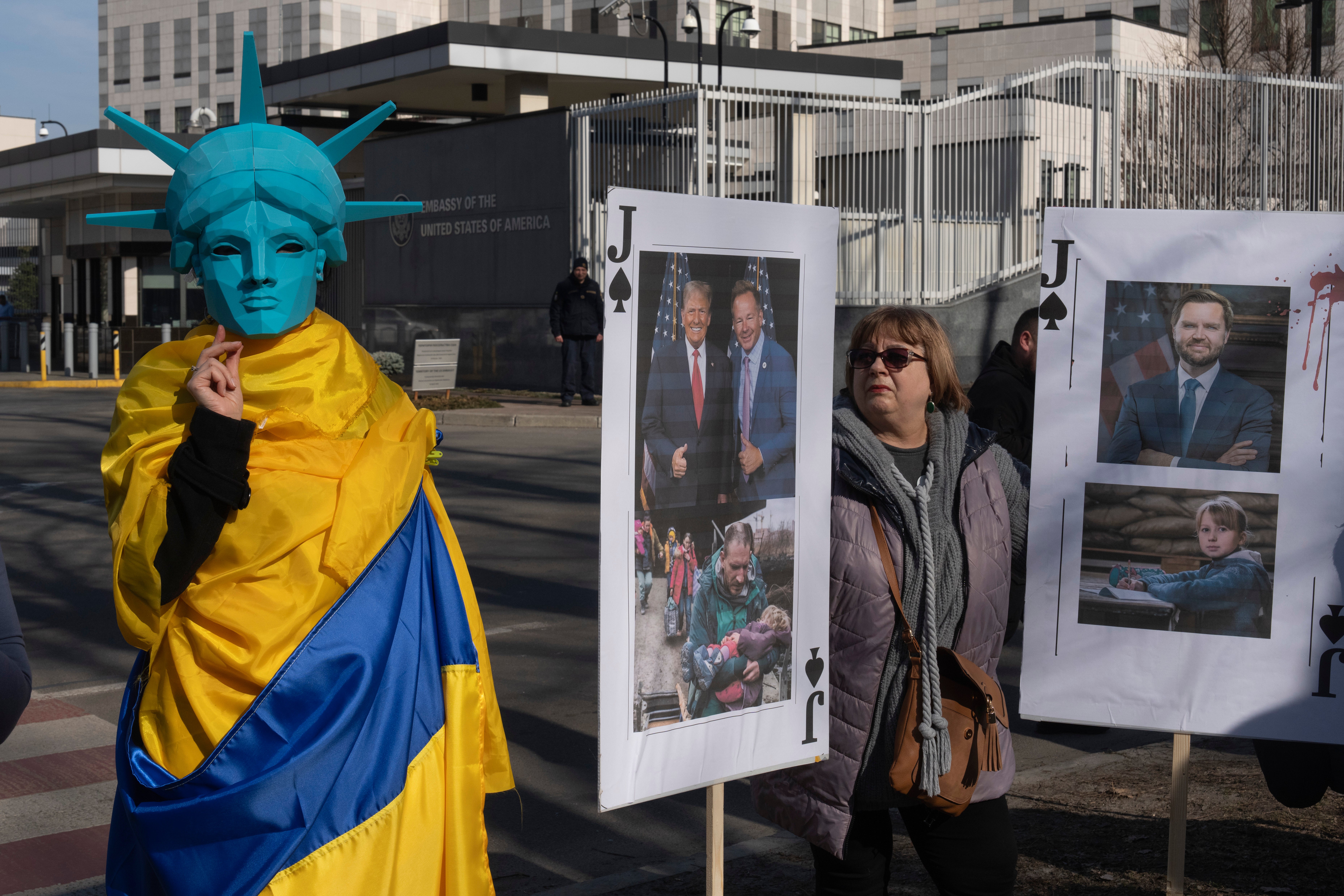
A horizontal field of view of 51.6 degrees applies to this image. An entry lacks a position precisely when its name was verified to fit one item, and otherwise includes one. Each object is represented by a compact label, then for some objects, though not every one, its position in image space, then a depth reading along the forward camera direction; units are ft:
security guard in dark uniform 61.16
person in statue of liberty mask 8.40
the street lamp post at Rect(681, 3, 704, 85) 84.23
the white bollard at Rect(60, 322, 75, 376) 95.25
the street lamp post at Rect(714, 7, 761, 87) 94.91
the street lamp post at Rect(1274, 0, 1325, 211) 66.39
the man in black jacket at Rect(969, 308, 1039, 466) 19.27
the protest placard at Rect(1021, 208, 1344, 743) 11.03
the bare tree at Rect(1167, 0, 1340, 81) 79.25
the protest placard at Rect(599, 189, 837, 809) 8.86
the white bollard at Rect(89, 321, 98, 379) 94.58
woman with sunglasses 10.34
